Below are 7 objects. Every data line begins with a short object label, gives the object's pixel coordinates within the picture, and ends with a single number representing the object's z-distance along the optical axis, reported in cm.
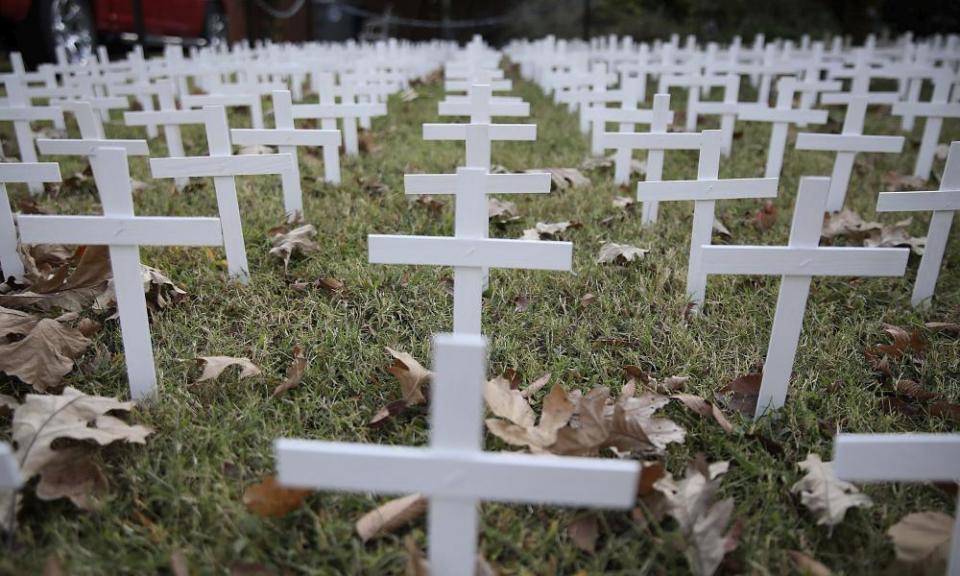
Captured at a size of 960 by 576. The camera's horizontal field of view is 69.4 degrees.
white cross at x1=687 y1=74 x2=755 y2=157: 467
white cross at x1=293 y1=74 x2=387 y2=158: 406
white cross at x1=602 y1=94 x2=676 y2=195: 326
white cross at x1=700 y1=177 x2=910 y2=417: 184
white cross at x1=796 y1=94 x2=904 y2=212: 344
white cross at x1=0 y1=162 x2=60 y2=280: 237
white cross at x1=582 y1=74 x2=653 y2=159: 410
